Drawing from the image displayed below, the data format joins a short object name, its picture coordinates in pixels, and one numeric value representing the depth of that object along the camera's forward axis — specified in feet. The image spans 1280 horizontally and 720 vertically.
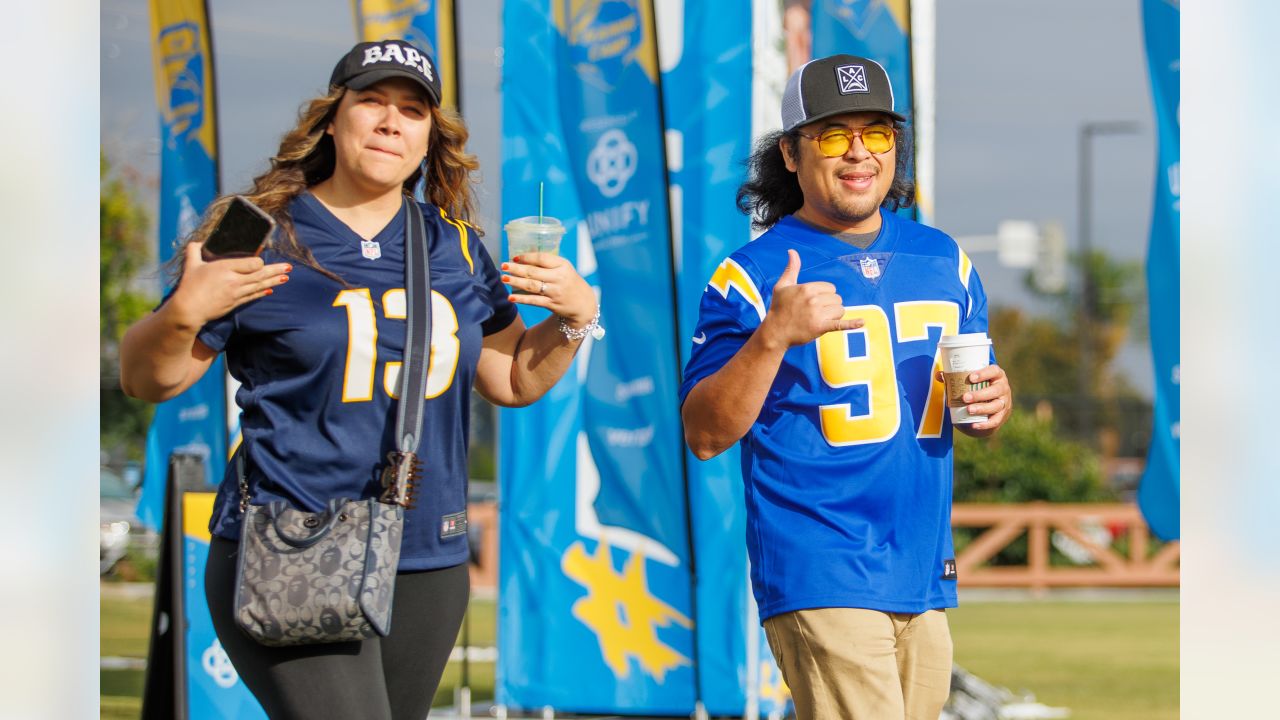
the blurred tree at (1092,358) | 194.49
